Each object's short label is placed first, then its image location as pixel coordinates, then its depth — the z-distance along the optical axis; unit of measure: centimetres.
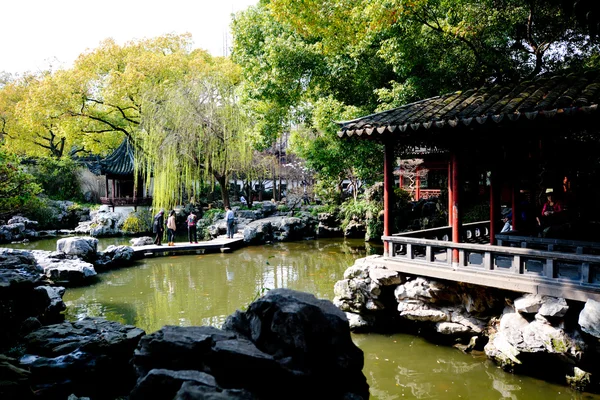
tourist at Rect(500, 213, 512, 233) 882
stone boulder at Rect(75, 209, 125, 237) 2050
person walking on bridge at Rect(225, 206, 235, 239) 1665
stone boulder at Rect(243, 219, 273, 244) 1712
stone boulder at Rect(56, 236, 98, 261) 1266
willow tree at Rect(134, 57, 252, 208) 1788
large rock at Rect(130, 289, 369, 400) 284
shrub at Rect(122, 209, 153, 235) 2061
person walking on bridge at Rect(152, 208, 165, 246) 1525
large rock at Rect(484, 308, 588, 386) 486
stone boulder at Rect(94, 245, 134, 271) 1286
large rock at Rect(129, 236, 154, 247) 1552
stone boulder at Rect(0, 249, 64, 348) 638
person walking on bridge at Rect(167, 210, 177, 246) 1520
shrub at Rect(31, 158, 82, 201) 2562
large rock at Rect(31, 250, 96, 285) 1088
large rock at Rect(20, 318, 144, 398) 496
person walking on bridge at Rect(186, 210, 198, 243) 1545
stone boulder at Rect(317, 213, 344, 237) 1895
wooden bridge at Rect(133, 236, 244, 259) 1447
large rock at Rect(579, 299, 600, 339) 456
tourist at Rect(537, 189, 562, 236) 864
